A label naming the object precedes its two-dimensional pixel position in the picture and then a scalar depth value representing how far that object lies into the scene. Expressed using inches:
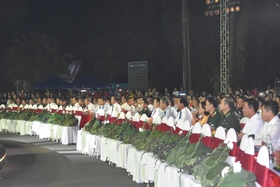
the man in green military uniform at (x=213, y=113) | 430.6
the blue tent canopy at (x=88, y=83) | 1444.4
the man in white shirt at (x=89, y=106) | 787.0
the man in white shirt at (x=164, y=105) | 555.9
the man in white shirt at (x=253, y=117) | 360.8
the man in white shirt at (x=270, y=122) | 321.1
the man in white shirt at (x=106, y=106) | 770.5
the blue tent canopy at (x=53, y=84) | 1396.7
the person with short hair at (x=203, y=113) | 468.8
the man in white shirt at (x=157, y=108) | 569.0
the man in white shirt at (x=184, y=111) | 509.9
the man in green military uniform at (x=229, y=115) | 390.9
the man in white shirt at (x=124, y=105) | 779.7
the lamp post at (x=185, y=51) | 1048.2
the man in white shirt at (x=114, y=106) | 730.9
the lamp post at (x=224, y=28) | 902.7
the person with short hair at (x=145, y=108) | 663.1
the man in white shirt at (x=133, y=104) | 730.5
